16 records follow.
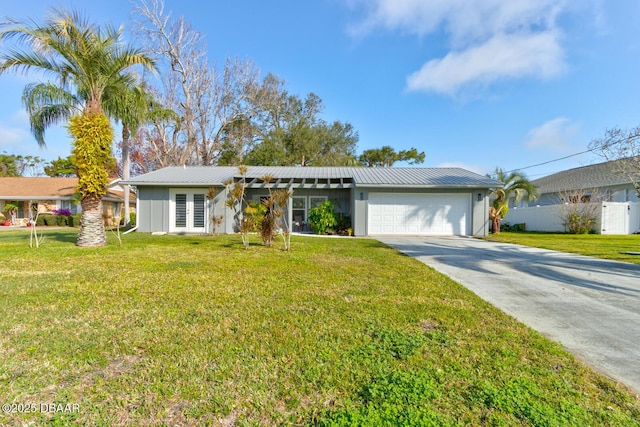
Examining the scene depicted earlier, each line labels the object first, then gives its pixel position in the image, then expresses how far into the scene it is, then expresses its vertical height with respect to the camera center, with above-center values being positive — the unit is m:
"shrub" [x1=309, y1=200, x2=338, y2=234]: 15.06 -0.17
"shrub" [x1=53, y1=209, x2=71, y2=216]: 22.77 +0.15
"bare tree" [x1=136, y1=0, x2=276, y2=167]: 23.42 +10.20
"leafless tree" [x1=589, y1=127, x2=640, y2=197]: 10.50 +2.52
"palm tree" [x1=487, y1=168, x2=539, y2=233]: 17.05 +1.41
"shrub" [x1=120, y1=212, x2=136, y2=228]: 21.01 -0.23
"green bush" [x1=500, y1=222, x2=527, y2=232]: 20.61 -0.85
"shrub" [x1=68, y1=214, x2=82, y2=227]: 21.38 -0.42
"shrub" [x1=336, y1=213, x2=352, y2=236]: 15.23 -0.48
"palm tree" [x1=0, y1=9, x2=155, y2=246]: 8.70 +4.59
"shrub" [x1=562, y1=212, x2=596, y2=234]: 16.95 -0.45
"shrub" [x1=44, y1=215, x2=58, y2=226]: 21.87 -0.43
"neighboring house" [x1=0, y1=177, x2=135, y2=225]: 23.08 +1.43
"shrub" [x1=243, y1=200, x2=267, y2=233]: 9.25 -0.26
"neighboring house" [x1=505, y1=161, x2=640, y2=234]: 16.88 +0.99
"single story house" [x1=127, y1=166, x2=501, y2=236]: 14.64 +0.59
